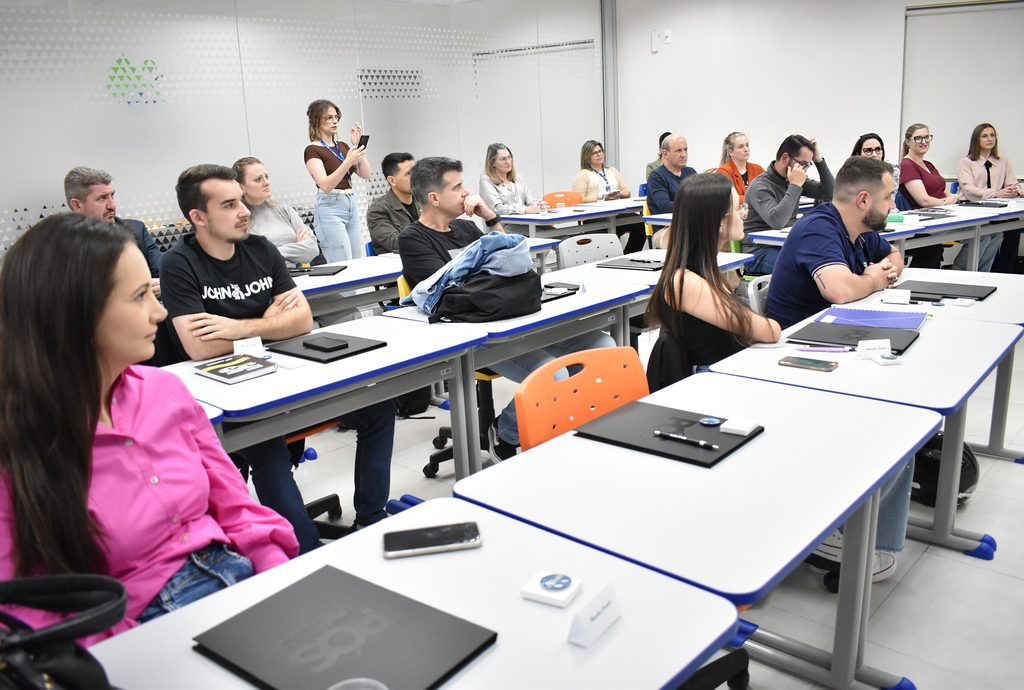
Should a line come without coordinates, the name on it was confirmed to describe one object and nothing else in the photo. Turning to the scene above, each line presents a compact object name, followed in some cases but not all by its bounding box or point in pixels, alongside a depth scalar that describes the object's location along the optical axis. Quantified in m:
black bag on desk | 2.73
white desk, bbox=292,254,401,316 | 3.61
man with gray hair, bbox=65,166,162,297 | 4.02
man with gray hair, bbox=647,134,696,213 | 6.20
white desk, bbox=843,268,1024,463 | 2.61
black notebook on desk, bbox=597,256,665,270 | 3.68
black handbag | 0.66
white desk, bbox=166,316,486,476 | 2.00
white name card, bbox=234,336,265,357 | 2.41
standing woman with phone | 5.48
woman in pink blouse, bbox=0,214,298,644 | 1.12
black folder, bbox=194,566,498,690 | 0.90
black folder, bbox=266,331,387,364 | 2.34
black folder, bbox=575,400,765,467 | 1.49
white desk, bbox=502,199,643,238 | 6.09
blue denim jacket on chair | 2.73
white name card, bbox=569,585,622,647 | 0.94
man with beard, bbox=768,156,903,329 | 2.87
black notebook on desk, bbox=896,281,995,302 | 2.85
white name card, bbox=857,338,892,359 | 2.11
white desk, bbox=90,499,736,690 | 0.91
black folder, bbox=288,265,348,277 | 3.86
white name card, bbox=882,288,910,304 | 2.82
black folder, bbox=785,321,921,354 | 2.22
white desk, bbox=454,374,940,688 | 1.16
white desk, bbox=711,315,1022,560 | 1.84
